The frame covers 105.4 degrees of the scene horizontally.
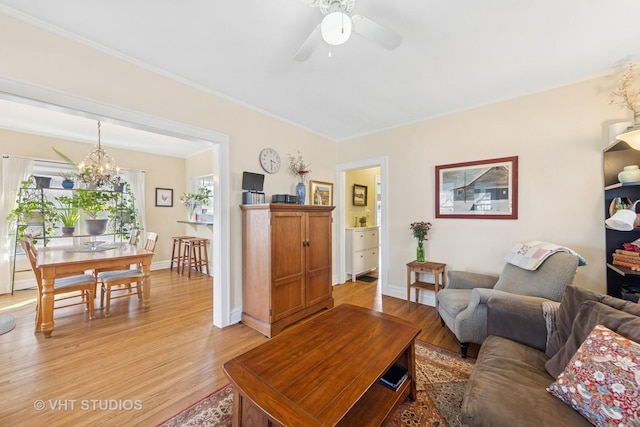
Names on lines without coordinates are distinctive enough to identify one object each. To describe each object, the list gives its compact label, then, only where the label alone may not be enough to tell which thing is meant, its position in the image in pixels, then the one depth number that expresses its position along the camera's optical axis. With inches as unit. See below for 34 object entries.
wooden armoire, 101.2
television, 114.0
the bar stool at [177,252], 196.5
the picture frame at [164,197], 212.4
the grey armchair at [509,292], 77.6
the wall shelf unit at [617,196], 82.4
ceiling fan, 52.7
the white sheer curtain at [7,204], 145.4
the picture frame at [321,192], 152.6
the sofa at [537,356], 39.6
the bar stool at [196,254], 186.6
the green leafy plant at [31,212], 147.3
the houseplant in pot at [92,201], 164.7
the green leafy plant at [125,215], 188.9
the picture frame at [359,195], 195.4
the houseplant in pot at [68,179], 161.6
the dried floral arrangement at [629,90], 83.3
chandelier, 144.7
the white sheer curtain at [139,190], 195.6
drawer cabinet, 175.0
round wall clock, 123.9
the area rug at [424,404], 58.4
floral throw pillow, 35.7
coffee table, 41.1
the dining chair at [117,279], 118.4
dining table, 97.3
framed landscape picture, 107.9
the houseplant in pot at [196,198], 208.7
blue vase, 134.1
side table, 116.3
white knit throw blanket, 59.0
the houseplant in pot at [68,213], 156.1
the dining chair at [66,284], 100.6
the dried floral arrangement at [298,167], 139.5
